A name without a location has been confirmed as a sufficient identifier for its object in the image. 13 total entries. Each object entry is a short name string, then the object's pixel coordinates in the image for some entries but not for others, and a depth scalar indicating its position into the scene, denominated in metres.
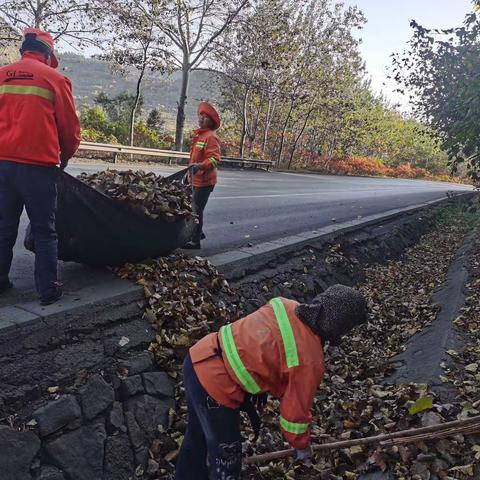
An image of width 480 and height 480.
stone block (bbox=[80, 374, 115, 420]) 3.10
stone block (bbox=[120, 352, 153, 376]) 3.51
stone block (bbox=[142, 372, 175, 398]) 3.56
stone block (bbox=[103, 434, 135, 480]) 3.02
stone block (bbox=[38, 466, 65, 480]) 2.70
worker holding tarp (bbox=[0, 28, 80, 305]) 3.40
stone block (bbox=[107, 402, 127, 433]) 3.17
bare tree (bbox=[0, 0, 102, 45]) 19.78
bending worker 2.46
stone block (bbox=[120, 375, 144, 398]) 3.39
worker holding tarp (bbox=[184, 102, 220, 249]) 5.66
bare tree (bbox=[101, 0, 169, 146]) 21.23
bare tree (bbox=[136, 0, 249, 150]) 22.41
